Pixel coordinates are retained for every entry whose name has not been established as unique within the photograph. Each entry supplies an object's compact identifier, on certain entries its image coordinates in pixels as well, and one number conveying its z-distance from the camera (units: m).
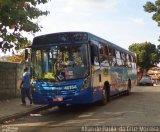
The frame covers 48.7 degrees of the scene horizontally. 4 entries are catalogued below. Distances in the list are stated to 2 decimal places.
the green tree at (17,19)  6.75
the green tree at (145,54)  37.80
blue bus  6.81
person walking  8.14
